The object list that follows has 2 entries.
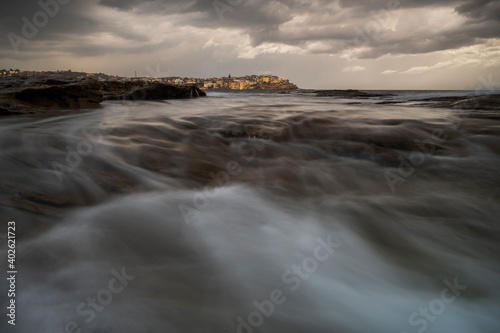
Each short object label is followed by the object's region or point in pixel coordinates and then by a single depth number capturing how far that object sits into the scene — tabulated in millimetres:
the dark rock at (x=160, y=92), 14648
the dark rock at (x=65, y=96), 8102
